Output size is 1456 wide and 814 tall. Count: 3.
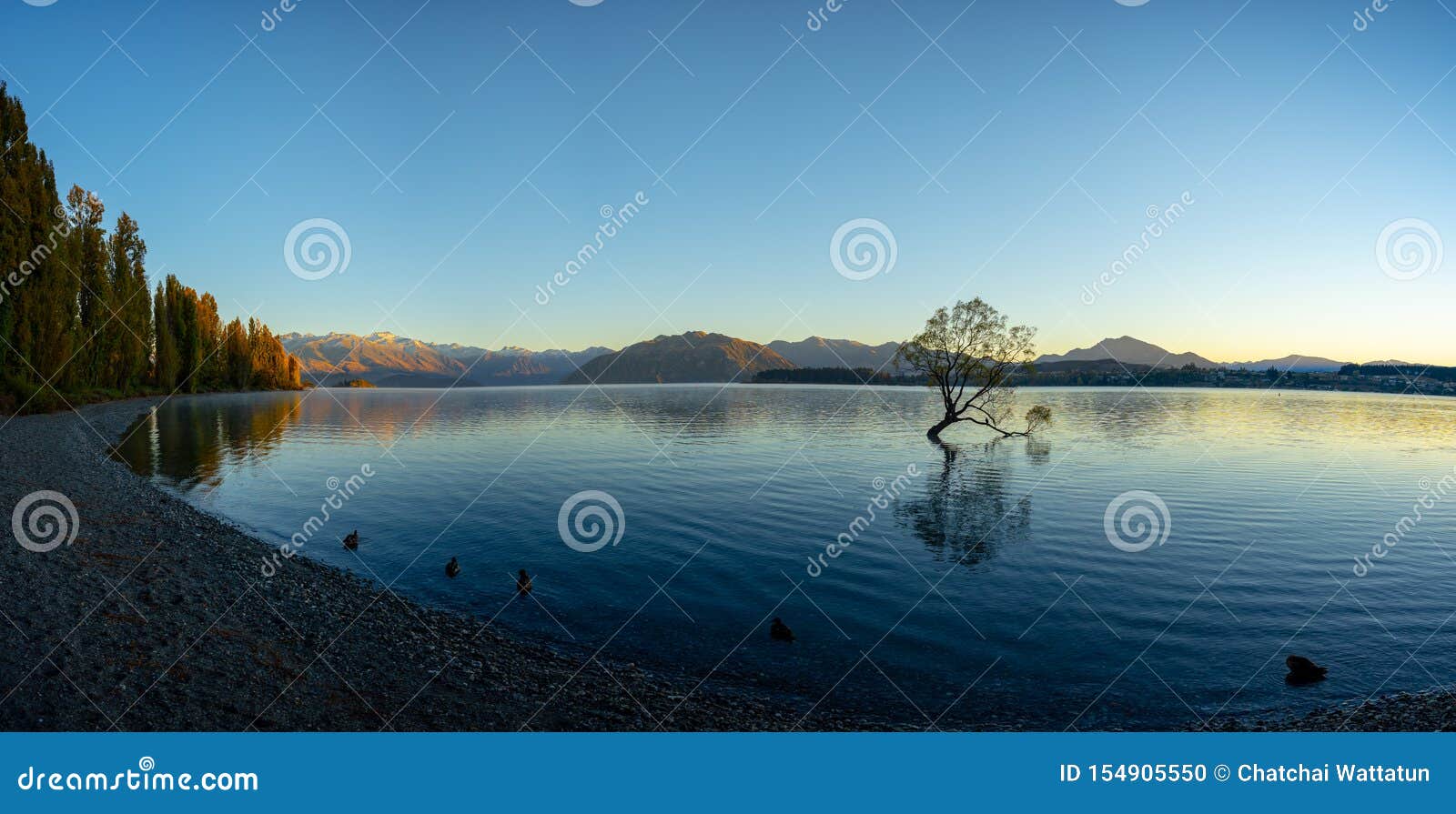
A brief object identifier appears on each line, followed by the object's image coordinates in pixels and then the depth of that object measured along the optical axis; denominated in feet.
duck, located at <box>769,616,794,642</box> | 61.62
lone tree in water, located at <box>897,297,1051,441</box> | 234.79
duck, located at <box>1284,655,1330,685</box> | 54.13
